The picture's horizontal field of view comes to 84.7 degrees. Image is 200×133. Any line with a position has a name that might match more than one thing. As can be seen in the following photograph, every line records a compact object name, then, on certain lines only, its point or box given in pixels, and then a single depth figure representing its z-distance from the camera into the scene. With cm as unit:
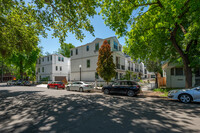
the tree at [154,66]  1817
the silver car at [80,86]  1499
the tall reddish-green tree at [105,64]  1741
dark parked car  1112
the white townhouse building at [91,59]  2380
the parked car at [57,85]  1926
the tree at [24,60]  3300
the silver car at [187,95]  778
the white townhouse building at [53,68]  3491
